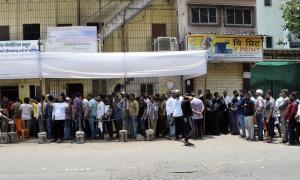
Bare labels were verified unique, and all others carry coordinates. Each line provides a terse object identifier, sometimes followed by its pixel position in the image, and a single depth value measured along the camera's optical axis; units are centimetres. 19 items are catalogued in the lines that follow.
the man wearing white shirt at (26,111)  1997
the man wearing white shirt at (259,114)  1844
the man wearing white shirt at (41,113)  1955
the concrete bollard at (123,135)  1909
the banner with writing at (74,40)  2400
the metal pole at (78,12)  2805
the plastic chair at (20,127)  2000
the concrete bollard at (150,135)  1930
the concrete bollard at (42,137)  1886
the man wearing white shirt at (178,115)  1839
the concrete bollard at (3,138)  1919
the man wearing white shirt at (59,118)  1919
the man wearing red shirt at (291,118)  1712
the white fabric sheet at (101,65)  1895
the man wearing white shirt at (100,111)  1972
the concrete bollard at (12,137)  1934
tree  2731
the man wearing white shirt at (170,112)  1945
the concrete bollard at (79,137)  1877
